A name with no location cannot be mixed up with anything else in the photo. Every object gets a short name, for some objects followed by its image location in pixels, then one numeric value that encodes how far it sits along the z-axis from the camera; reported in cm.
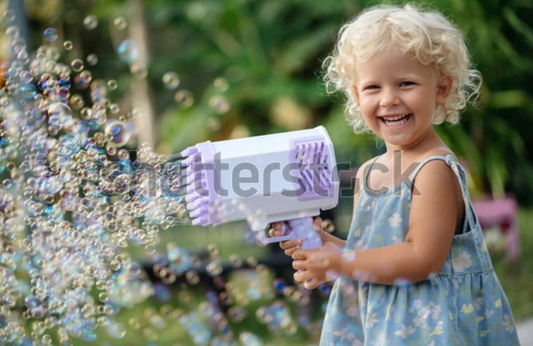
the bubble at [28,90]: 253
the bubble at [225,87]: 651
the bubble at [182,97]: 262
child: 170
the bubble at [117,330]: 238
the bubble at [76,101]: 262
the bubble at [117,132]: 240
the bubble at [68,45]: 260
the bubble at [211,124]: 682
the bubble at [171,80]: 274
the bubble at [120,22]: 266
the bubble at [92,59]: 241
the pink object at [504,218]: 523
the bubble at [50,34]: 262
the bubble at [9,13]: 391
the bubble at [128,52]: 272
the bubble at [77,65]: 254
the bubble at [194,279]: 401
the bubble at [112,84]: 268
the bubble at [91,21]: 272
